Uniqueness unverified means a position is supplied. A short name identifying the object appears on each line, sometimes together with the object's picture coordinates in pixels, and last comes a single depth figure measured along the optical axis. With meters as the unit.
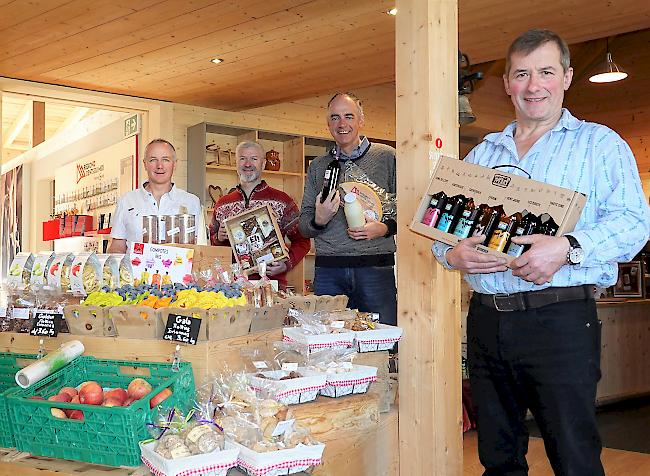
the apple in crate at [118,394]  2.07
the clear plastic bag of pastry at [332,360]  2.41
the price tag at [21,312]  2.71
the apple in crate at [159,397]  2.04
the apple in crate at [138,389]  2.09
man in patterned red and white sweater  3.84
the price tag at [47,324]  2.51
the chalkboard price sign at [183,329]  2.24
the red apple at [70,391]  2.15
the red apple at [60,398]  2.09
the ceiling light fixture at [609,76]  7.13
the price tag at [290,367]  2.33
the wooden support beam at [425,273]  2.67
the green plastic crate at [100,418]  1.95
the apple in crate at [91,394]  2.06
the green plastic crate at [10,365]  2.54
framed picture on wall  6.63
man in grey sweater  3.27
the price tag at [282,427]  1.94
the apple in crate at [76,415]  2.04
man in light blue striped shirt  1.87
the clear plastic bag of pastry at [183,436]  1.79
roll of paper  2.14
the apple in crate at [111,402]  2.03
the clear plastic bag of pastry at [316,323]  2.55
